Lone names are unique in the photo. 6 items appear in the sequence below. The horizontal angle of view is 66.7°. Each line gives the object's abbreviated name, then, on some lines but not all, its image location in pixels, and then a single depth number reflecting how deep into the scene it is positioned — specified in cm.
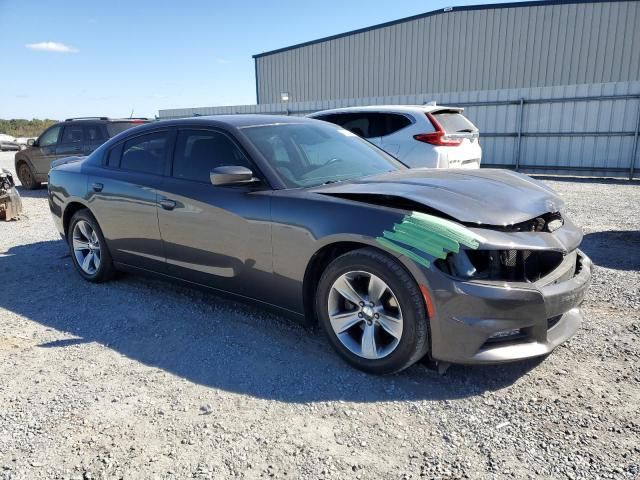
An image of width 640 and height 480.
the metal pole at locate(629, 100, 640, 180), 1200
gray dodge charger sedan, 261
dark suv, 1067
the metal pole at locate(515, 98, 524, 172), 1359
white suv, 750
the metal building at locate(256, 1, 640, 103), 1770
